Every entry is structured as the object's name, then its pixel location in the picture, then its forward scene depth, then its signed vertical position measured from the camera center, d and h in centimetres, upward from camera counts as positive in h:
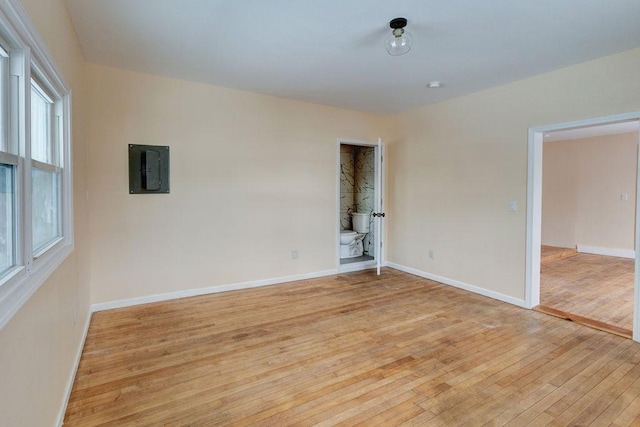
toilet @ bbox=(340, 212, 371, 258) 567 -58
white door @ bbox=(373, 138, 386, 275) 490 -6
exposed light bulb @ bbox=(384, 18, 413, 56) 242 +125
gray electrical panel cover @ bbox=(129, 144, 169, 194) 355 +36
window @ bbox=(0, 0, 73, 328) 121 +15
